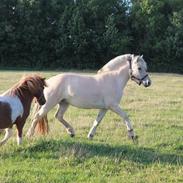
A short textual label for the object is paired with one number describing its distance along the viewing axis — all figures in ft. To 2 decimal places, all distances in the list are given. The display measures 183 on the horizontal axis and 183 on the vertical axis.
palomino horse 50.64
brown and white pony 40.30
